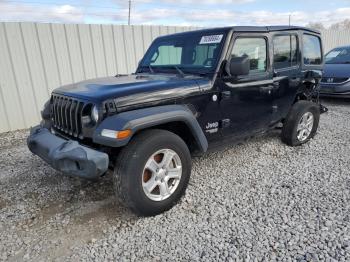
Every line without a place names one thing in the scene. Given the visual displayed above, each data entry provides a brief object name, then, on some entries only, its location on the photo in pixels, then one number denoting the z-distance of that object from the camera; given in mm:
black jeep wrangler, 2588
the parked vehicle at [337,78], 7418
